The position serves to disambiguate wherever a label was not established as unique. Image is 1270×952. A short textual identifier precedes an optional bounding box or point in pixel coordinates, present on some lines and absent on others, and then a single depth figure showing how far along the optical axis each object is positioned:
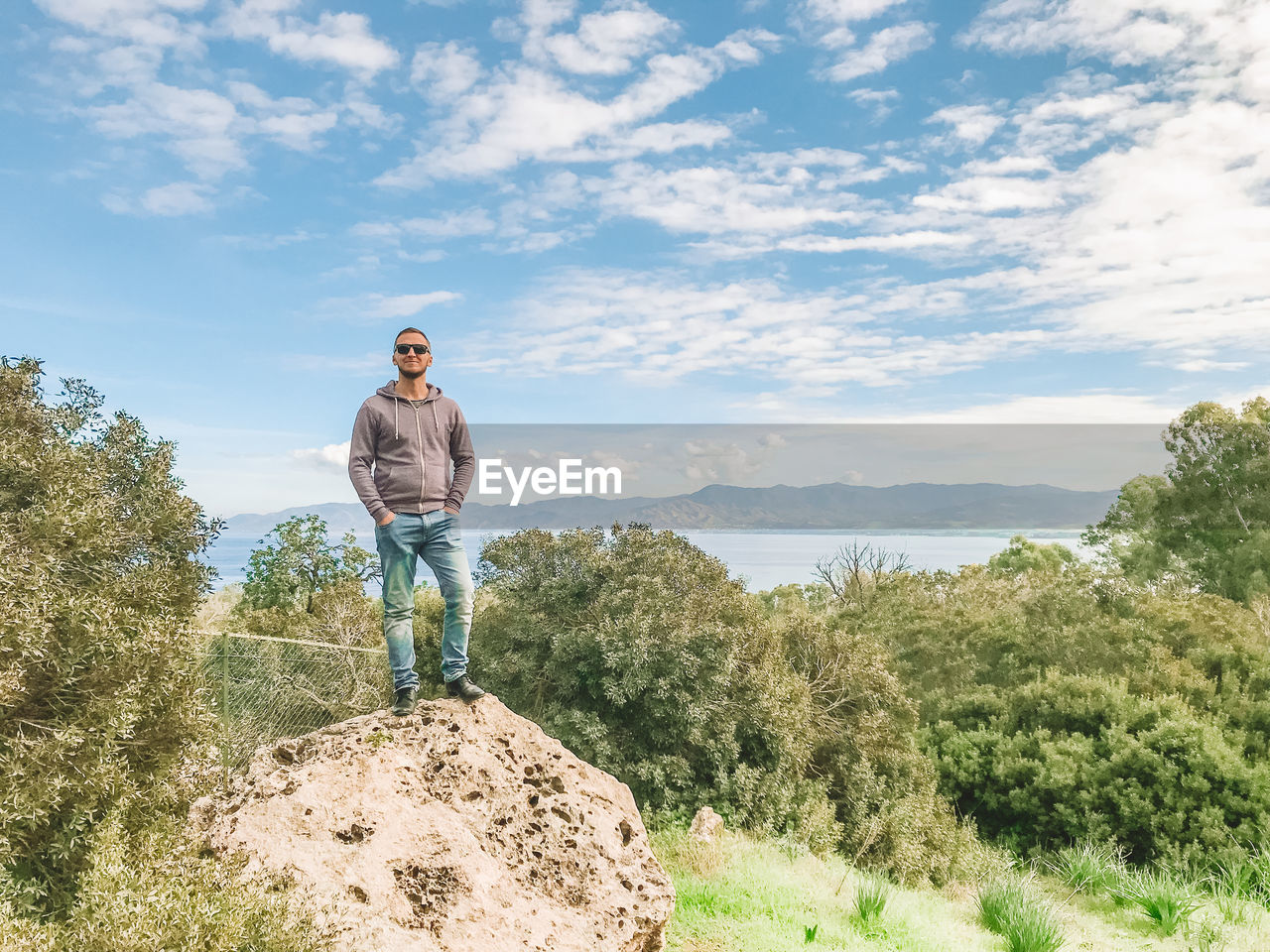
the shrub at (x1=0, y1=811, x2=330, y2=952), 4.24
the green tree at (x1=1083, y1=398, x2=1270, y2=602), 30.45
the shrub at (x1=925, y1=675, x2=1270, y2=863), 17.89
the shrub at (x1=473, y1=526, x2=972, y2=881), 15.26
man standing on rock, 6.59
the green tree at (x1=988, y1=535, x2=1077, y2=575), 40.38
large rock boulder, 4.99
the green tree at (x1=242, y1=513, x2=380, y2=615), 22.28
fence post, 9.25
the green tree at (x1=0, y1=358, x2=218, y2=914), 5.80
